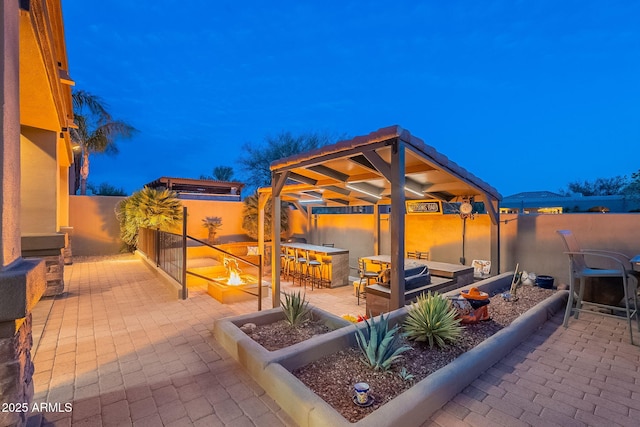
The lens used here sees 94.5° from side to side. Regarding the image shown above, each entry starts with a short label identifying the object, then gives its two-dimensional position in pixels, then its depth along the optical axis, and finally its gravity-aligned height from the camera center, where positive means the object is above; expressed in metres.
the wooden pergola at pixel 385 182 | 3.99 +0.70
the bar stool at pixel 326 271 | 8.62 -1.69
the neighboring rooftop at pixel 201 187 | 13.81 +1.34
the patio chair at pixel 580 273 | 3.77 -0.78
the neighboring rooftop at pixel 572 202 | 16.58 +0.88
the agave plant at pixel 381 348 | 2.71 -1.26
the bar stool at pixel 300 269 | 8.97 -1.77
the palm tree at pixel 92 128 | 11.99 +3.68
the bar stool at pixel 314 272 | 8.77 -1.79
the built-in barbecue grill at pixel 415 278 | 5.01 -1.12
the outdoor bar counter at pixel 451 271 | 5.96 -1.17
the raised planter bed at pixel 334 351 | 2.01 -1.36
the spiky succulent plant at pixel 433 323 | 3.18 -1.20
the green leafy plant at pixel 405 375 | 2.55 -1.40
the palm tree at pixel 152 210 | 9.70 +0.07
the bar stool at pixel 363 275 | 6.42 -1.34
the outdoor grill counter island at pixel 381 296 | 4.66 -1.34
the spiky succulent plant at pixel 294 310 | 3.78 -1.26
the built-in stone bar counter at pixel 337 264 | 8.59 -1.48
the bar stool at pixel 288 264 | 9.60 -1.70
